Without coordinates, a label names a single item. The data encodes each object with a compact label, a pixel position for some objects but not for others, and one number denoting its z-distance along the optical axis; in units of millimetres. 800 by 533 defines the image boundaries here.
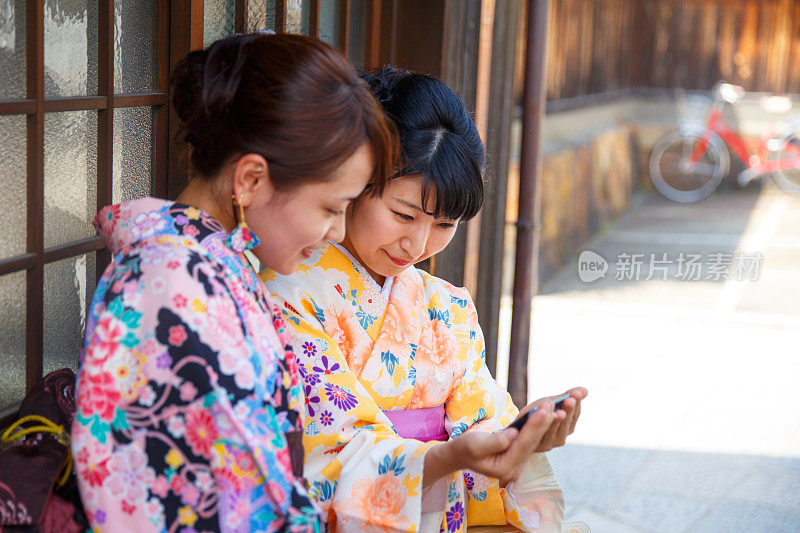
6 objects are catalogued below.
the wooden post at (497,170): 4332
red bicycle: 14070
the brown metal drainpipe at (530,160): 4152
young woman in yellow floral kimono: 2002
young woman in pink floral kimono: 1504
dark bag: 1506
